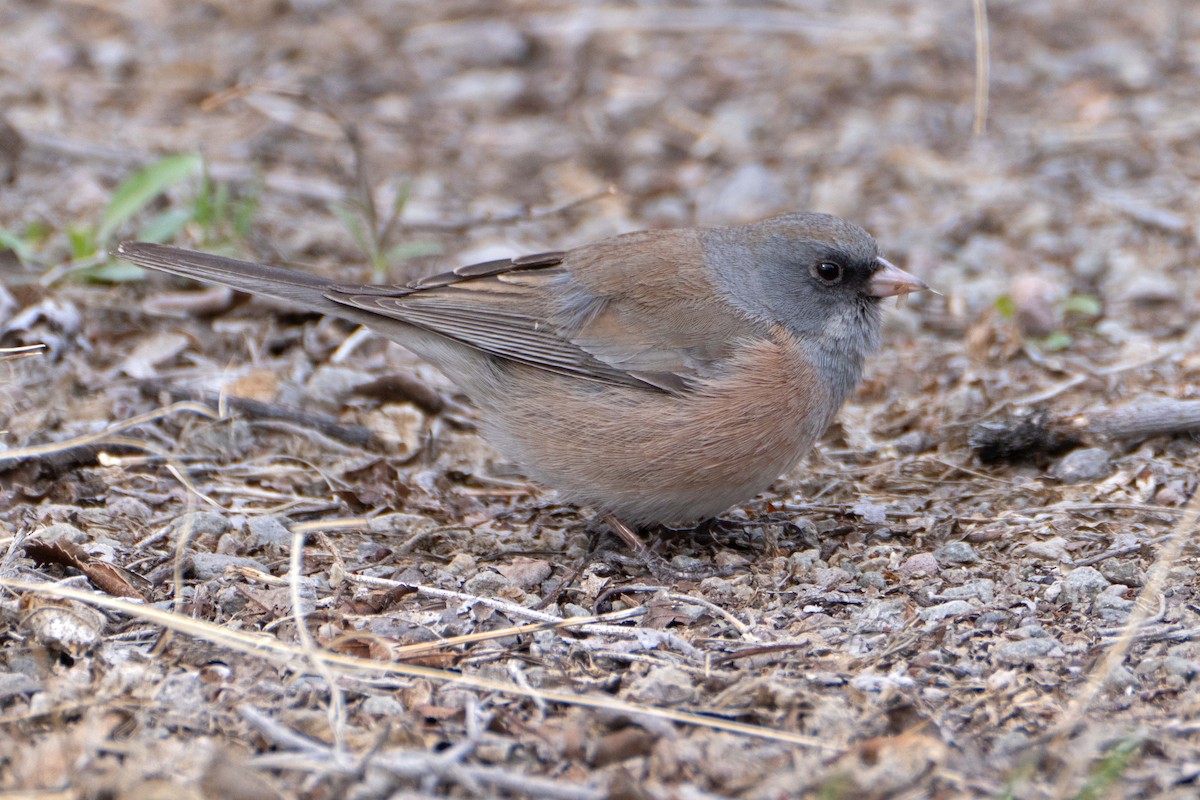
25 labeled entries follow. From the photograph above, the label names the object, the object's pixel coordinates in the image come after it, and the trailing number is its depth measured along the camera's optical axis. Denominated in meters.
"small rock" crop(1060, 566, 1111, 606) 6.04
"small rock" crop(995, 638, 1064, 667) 5.43
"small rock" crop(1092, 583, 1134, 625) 5.80
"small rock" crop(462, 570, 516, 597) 6.39
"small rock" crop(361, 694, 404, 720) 5.03
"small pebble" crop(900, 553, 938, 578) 6.52
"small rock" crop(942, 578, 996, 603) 6.11
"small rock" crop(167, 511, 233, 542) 6.81
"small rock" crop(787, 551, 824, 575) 6.72
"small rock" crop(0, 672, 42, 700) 5.04
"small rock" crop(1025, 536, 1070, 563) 6.52
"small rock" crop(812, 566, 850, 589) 6.48
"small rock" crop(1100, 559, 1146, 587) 6.19
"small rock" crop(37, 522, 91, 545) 6.27
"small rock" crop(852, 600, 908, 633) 5.84
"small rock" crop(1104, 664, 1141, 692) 5.18
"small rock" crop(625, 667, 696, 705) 5.15
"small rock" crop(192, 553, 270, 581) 6.34
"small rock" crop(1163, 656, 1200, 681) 5.19
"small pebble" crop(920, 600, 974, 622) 5.90
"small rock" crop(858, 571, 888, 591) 6.42
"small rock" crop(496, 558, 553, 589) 6.64
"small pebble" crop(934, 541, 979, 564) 6.63
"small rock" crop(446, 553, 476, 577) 6.71
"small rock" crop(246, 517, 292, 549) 6.81
